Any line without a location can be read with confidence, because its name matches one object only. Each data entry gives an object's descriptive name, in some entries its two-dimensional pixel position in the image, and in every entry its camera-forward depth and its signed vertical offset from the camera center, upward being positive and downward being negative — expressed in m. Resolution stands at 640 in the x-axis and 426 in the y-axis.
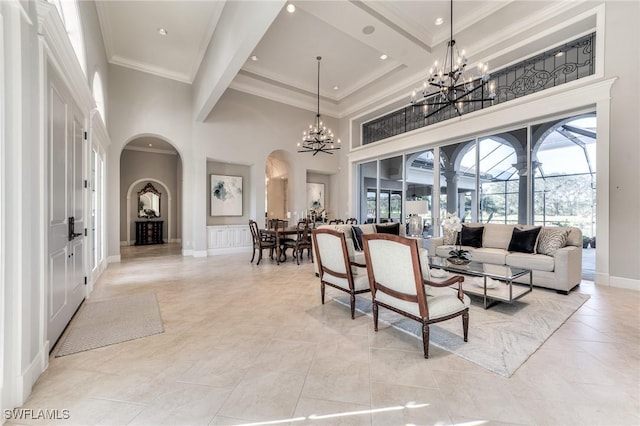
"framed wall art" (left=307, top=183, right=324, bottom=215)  9.71 +0.53
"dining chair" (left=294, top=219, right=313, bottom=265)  6.16 -0.60
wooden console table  9.77 -0.74
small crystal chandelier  6.88 +2.23
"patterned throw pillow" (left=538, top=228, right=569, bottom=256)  4.18 -0.45
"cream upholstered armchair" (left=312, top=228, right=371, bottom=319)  2.99 -0.61
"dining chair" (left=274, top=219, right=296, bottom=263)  6.04 -0.70
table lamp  5.04 +0.06
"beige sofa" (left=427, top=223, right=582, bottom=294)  3.84 -0.72
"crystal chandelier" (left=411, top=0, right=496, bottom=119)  3.68 +1.91
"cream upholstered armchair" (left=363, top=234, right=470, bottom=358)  2.20 -0.63
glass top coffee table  3.17 -0.85
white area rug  2.24 -1.16
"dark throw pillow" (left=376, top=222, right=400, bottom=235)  5.87 -0.37
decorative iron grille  4.75 +2.61
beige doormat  2.52 -1.18
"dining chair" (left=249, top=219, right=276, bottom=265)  6.11 -0.66
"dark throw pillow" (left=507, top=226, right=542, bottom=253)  4.45 -0.47
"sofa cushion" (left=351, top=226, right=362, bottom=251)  5.05 -0.47
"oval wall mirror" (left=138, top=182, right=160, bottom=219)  9.99 +0.34
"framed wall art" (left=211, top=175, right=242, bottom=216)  7.85 +0.46
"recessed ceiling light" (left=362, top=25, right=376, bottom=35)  4.98 +3.30
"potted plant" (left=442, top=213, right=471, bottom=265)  3.65 -0.58
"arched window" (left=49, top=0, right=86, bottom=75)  3.47 +2.42
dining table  6.01 -0.48
